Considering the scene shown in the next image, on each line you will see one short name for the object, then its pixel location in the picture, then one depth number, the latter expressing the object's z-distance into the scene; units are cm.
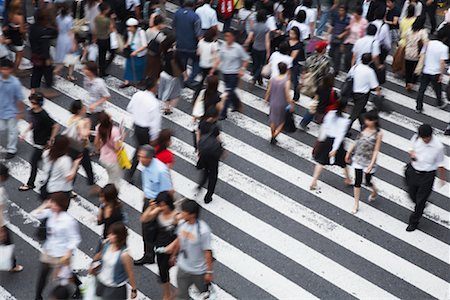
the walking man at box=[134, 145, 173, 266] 881
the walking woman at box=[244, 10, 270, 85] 1398
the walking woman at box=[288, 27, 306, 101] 1333
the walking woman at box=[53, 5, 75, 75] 1376
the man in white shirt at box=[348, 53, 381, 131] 1230
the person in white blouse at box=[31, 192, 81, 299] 805
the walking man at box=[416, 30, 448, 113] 1322
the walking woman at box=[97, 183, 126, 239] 826
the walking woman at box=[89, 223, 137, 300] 750
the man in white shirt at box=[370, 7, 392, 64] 1447
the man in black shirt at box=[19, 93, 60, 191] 1034
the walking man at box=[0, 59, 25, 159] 1119
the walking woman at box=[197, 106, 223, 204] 1035
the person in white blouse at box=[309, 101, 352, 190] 1074
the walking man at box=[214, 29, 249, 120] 1289
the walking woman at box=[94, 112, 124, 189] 1005
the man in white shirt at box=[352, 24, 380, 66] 1373
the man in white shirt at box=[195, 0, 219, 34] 1483
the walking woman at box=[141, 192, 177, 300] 825
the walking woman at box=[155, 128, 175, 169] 954
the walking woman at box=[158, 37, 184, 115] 1279
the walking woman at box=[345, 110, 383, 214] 1028
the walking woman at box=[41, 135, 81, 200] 924
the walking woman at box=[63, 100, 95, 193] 1027
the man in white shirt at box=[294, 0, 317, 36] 1464
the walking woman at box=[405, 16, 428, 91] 1405
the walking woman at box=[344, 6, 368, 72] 1448
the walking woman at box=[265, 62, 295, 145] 1204
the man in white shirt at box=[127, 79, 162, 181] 1066
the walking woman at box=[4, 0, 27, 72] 1433
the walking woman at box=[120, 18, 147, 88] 1363
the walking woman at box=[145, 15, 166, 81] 1317
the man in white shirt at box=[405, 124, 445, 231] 990
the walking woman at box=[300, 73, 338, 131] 1142
